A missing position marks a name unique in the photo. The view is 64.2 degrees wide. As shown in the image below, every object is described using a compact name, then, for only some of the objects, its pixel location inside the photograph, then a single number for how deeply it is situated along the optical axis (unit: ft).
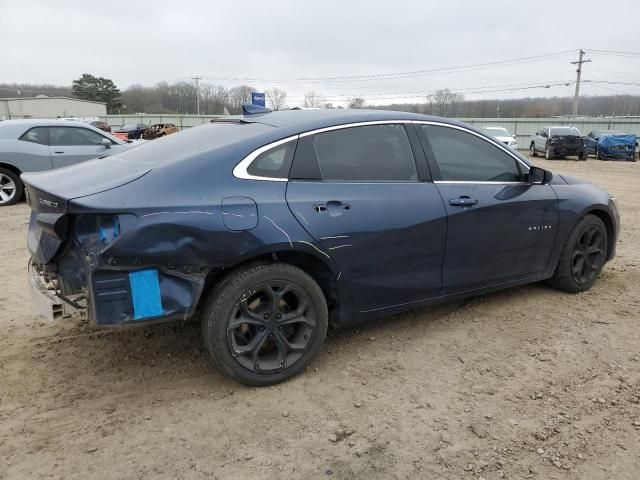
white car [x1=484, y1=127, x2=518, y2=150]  71.28
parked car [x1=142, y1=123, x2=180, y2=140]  114.52
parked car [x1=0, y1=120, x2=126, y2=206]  30.04
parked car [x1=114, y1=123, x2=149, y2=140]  122.65
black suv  78.38
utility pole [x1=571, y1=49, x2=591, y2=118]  168.26
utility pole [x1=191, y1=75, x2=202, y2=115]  237.04
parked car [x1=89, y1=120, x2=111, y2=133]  98.66
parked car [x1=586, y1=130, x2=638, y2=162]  82.69
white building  216.54
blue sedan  8.78
